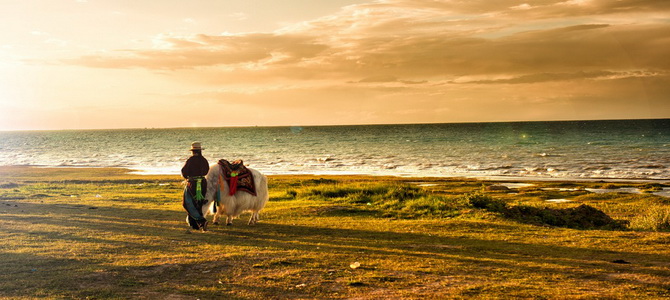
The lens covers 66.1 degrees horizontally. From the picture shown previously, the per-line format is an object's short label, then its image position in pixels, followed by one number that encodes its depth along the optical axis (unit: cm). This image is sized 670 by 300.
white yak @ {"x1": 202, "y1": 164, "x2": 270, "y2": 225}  1365
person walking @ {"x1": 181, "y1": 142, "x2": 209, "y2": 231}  1299
